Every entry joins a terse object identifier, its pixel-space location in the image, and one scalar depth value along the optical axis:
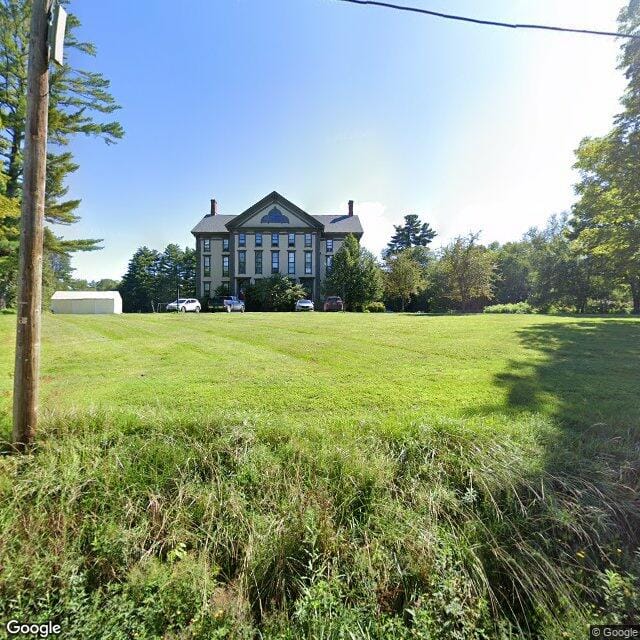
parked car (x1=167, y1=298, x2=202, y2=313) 31.67
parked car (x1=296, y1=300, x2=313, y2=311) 33.31
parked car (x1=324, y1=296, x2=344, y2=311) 33.28
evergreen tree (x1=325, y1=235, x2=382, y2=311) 36.97
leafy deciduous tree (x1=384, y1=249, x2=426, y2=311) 34.62
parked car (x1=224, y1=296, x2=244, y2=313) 33.17
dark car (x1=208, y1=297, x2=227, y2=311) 34.64
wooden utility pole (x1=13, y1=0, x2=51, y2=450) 3.01
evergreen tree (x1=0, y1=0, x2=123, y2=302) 15.43
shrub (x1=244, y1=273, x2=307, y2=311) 37.66
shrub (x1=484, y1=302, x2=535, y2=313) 29.22
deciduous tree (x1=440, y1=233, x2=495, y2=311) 26.33
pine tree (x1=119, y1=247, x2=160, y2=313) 60.72
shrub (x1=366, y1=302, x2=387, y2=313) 35.91
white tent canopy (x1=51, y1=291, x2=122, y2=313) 33.72
